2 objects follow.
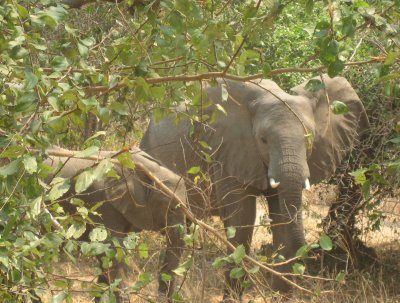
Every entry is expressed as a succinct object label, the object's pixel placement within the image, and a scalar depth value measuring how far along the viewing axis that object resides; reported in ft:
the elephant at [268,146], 46.35
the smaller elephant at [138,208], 41.55
